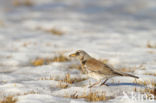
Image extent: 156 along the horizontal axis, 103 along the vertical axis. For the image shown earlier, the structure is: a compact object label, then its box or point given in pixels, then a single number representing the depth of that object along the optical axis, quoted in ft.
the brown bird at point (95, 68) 31.81
